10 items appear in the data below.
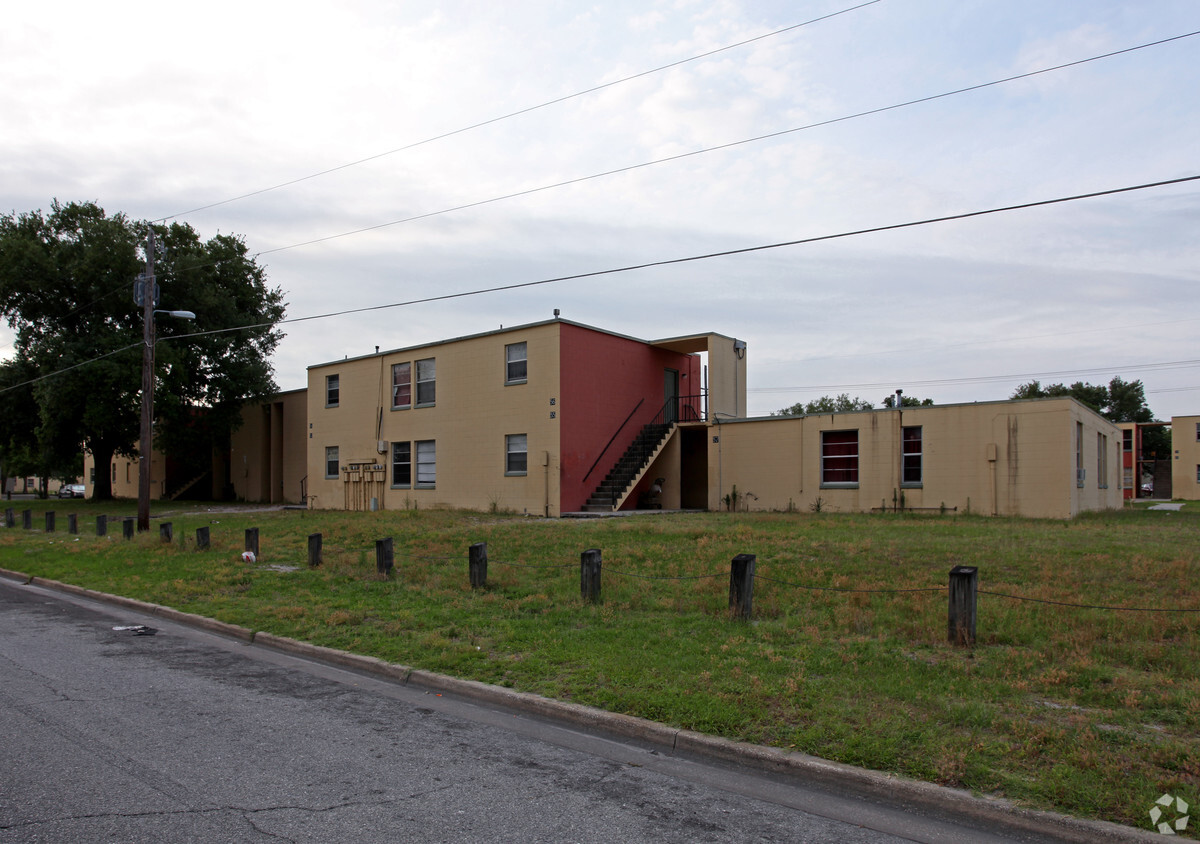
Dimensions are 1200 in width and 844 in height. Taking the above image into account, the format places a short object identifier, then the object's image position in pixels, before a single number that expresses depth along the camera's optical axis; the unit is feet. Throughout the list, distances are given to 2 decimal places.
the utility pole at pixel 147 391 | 70.23
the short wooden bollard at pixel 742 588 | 29.04
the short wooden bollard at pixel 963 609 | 24.98
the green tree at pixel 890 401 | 85.12
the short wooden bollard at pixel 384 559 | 41.92
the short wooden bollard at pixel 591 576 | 32.91
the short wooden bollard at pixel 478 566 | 37.04
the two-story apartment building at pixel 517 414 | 84.48
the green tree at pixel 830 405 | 287.69
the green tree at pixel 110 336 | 109.91
